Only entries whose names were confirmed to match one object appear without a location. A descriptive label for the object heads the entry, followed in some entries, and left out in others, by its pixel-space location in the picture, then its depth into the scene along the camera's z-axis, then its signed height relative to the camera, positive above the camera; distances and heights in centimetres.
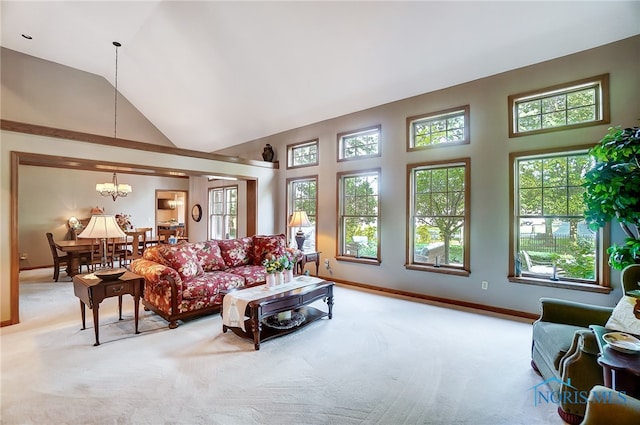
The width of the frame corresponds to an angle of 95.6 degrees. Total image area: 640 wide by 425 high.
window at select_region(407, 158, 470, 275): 448 -1
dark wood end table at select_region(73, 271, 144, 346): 308 -83
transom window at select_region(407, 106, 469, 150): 448 +142
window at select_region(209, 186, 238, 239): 809 +6
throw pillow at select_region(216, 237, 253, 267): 478 -61
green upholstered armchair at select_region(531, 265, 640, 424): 185 -94
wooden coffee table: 302 -104
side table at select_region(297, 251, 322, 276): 552 -84
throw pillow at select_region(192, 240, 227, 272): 437 -63
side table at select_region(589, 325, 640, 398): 149 -79
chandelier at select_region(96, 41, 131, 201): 717 +71
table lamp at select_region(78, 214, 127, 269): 322 -16
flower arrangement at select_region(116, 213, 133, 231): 836 -18
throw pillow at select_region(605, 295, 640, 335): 200 -73
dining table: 600 -76
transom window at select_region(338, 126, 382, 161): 545 +141
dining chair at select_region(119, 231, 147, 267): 676 -82
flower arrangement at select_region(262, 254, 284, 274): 353 -62
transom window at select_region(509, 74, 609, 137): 349 +141
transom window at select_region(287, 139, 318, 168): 641 +140
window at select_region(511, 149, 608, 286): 364 -10
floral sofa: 357 -85
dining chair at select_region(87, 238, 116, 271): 625 -80
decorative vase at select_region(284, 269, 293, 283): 376 -78
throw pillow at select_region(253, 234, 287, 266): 503 -56
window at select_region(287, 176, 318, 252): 636 +31
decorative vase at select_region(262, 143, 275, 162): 703 +151
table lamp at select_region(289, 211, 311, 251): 568 -13
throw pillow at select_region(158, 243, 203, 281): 386 -61
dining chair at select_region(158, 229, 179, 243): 882 -56
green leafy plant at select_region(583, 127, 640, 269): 271 +28
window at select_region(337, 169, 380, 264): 549 -1
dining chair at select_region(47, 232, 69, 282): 601 -93
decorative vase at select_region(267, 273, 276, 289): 356 -80
